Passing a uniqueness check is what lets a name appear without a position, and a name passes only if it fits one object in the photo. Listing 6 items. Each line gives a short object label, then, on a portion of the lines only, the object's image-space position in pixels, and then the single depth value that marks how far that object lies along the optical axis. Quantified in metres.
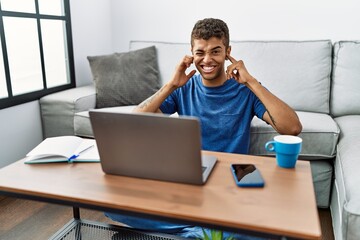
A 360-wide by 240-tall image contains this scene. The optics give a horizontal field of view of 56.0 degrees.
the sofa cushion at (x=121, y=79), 2.51
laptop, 0.86
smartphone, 0.94
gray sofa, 1.95
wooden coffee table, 0.78
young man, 1.36
